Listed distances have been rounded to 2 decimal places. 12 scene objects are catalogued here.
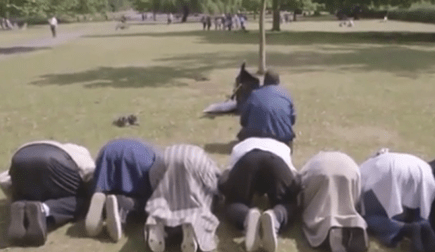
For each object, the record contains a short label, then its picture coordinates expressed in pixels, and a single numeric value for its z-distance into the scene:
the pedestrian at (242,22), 44.98
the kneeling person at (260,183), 5.31
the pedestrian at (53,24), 37.42
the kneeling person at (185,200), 5.05
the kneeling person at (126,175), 5.50
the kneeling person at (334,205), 5.02
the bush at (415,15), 53.39
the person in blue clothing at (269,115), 6.95
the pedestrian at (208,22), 46.89
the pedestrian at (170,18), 64.32
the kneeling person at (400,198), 5.16
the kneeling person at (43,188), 5.27
